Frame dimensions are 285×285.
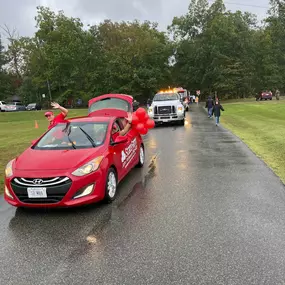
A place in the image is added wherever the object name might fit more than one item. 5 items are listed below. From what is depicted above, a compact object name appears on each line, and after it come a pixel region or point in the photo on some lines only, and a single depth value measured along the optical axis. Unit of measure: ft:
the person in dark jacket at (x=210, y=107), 87.45
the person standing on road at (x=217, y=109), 65.77
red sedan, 17.90
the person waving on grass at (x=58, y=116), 30.60
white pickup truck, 67.67
